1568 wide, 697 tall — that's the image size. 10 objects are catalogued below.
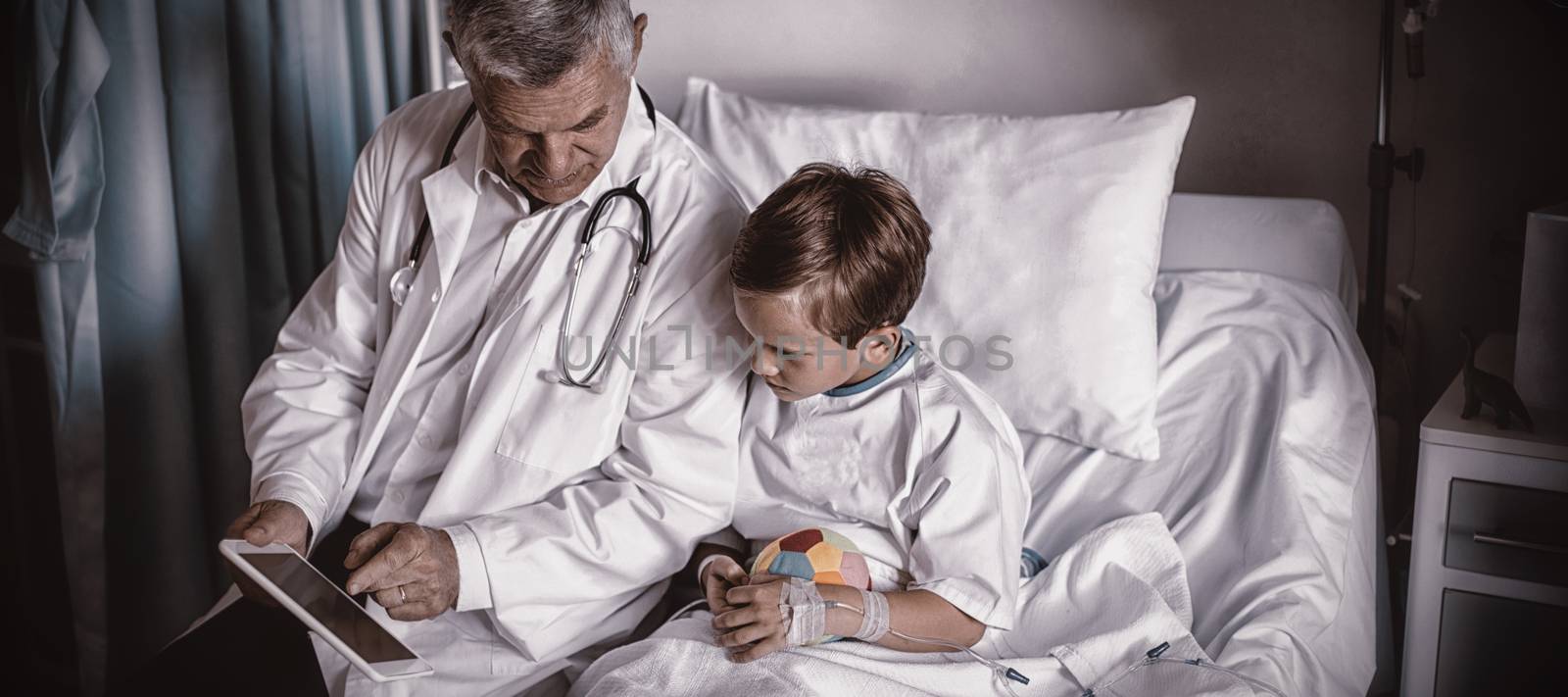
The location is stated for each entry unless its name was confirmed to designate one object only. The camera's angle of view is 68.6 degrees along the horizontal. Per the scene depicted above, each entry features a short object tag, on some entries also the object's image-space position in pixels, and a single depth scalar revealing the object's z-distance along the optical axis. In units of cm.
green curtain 203
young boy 133
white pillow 172
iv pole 178
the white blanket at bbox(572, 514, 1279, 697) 126
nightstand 155
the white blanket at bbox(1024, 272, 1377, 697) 150
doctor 141
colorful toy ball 138
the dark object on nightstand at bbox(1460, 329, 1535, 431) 158
